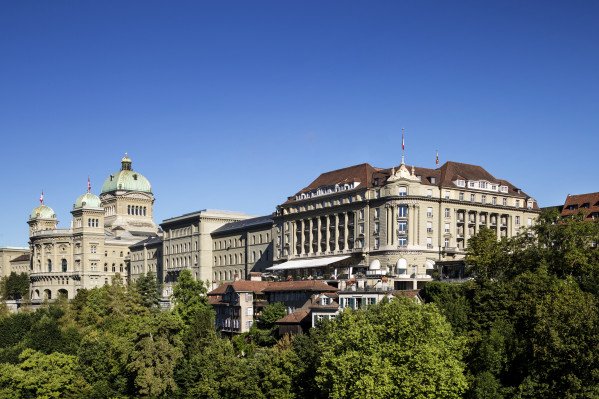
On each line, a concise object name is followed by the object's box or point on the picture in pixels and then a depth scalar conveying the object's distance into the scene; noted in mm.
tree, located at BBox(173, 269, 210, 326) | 120125
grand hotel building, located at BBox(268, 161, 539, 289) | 125062
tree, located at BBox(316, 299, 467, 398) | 73812
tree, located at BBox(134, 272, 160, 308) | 143500
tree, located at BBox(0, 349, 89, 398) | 101312
